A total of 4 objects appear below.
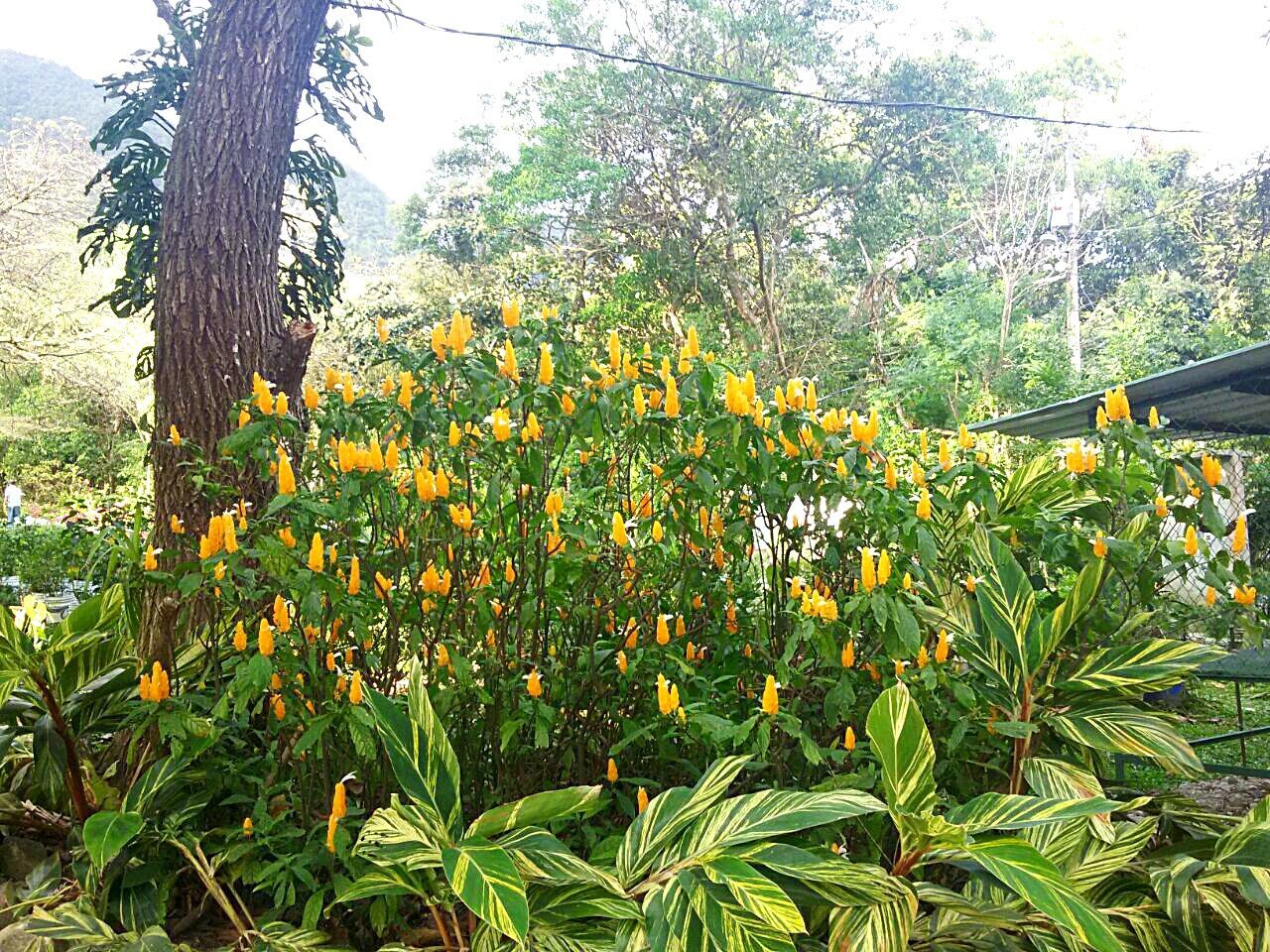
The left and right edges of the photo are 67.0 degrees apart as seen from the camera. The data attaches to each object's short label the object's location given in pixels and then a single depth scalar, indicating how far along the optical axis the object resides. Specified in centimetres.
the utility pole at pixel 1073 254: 1447
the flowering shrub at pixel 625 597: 155
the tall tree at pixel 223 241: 231
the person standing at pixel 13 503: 1377
